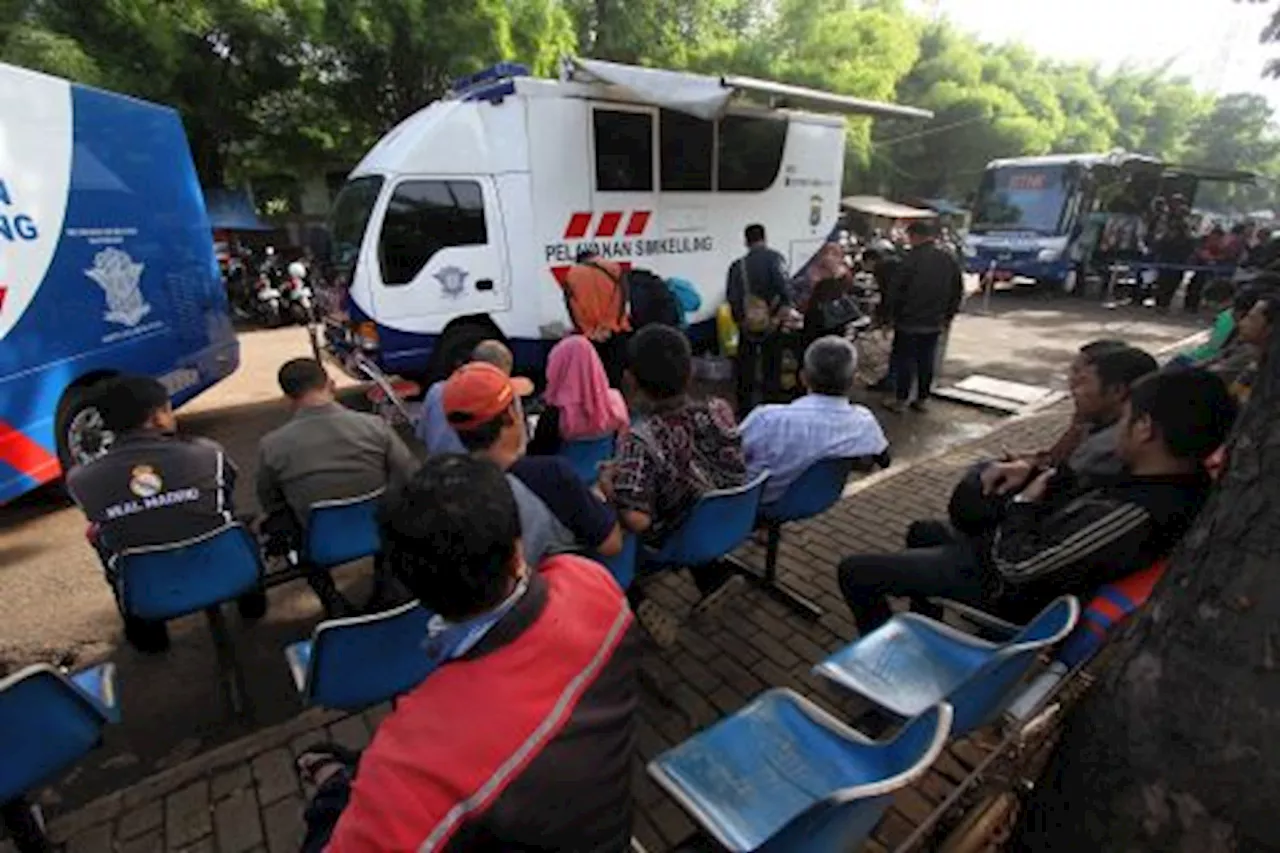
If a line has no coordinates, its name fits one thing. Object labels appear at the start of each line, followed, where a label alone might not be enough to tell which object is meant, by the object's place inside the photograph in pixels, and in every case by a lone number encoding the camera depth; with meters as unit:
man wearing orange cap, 2.05
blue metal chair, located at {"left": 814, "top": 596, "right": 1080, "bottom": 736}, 1.72
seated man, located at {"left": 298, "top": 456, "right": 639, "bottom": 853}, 1.04
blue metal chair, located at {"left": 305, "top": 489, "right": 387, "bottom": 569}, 2.73
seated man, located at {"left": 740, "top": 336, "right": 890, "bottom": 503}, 3.07
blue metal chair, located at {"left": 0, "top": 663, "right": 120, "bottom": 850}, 1.59
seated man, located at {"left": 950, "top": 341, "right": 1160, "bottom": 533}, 2.54
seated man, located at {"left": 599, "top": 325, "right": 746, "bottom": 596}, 2.57
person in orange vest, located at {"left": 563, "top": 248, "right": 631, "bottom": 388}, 5.45
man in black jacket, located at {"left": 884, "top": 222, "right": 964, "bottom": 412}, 5.95
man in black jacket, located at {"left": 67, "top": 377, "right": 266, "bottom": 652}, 2.54
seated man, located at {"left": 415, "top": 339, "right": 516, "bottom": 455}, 3.24
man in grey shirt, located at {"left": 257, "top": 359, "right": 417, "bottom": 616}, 2.88
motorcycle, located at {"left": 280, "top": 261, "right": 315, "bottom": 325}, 10.99
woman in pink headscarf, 3.74
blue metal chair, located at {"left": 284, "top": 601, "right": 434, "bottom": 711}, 1.88
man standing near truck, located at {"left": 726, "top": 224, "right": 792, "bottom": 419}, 6.10
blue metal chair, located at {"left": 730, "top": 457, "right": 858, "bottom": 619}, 3.08
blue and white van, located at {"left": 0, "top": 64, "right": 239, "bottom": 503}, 4.00
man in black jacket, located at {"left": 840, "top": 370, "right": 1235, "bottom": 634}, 1.93
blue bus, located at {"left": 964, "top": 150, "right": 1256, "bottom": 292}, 13.35
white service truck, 5.79
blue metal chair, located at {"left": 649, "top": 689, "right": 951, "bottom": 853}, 1.31
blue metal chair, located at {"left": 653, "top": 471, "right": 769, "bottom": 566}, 2.61
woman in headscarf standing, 6.59
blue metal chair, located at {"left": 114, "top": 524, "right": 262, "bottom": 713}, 2.38
